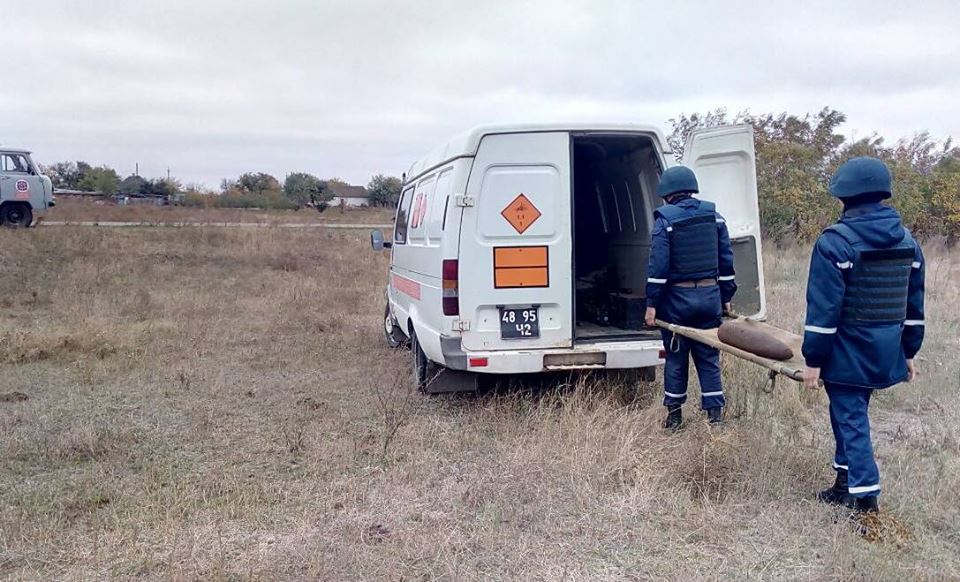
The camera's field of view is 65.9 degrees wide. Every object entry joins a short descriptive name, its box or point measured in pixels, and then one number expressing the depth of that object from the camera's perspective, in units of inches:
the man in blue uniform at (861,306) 138.4
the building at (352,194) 2880.2
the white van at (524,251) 208.2
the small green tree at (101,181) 2023.9
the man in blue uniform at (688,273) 192.1
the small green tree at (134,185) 2055.9
